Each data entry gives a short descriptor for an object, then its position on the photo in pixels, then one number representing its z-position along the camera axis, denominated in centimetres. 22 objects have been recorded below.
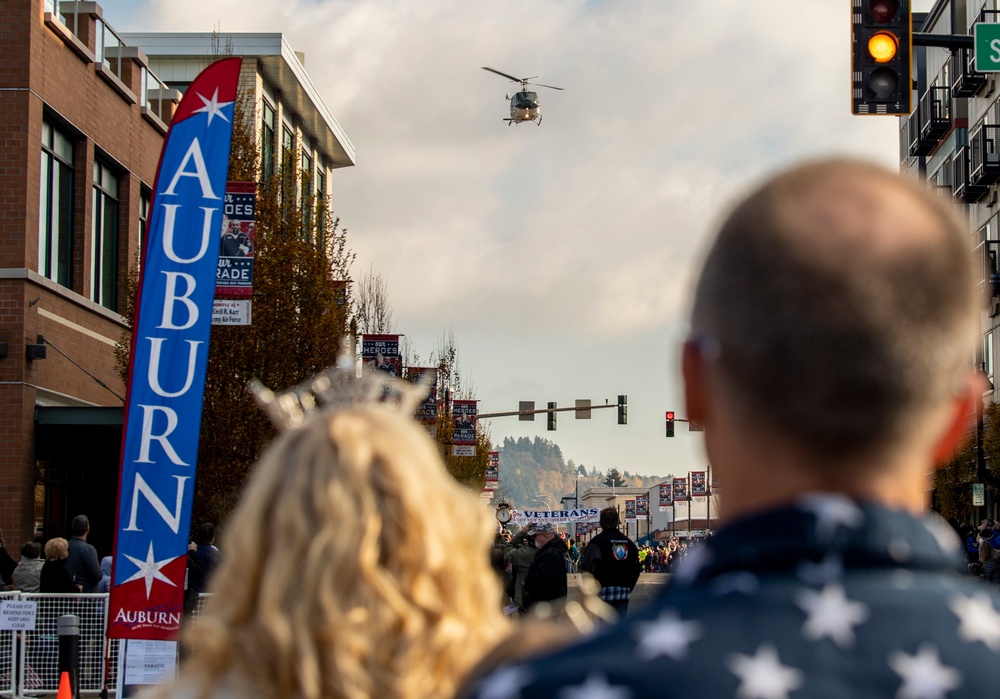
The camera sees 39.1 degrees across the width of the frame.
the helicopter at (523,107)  5897
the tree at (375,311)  4942
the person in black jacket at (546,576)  1659
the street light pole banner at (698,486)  9252
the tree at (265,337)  2406
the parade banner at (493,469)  6411
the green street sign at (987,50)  1175
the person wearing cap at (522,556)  2031
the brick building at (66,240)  2358
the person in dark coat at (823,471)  145
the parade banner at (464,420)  4591
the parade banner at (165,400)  1100
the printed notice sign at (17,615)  1377
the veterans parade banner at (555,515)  5838
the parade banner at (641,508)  12838
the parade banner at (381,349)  3085
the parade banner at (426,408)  3522
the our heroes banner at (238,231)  1848
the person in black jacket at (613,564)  1616
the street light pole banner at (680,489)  10638
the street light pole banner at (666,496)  11374
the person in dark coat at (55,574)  1473
